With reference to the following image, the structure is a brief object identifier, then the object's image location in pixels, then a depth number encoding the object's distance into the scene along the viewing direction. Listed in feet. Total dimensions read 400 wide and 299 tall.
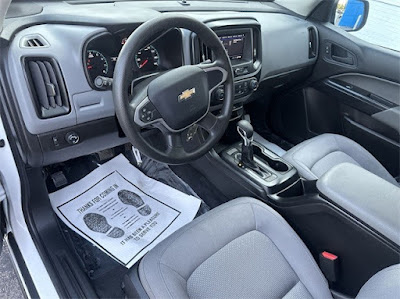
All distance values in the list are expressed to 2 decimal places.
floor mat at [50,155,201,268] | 4.06
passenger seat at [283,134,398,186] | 4.60
